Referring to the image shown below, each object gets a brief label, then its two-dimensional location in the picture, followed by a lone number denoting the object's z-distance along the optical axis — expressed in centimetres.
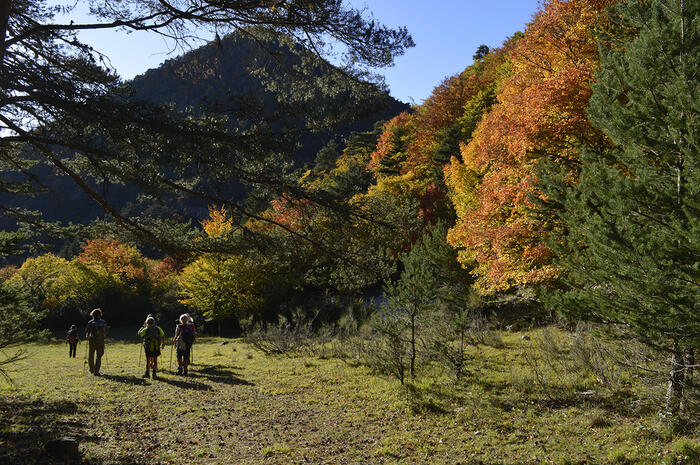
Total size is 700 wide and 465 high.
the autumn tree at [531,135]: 995
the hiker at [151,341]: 1066
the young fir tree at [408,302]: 884
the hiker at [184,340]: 1092
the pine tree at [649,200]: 441
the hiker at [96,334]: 1048
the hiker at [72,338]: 1656
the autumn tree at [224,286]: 2244
